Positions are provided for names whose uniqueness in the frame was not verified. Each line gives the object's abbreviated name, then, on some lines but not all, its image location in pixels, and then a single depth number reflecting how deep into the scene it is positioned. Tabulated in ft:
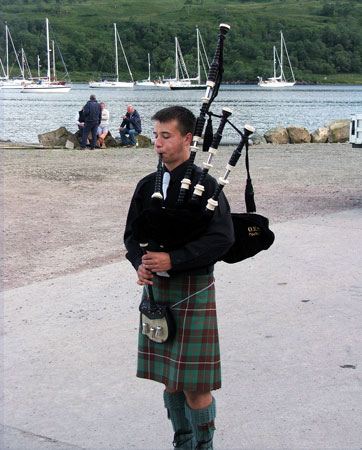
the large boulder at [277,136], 93.52
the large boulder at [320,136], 93.63
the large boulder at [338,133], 93.97
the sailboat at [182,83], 468.01
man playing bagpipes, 11.72
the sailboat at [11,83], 484.33
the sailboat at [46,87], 434.30
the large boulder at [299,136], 93.45
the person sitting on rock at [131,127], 81.76
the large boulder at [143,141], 84.59
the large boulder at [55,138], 83.46
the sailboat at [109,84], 476.17
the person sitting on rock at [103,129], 79.71
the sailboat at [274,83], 510.58
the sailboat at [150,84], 496.97
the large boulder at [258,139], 90.18
